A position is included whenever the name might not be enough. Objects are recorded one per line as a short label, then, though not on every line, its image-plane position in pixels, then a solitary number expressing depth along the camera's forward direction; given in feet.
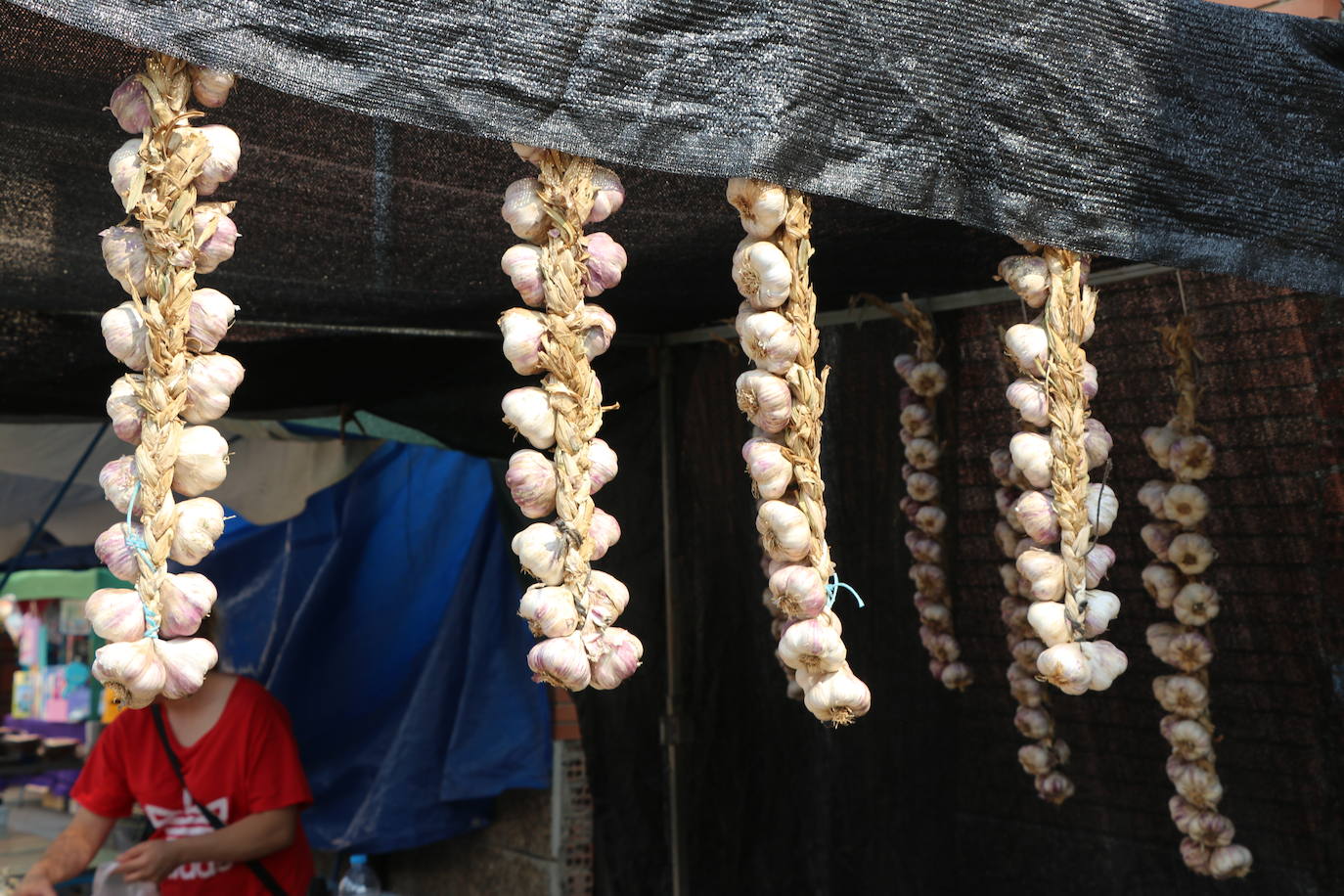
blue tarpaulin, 13.43
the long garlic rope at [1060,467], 5.26
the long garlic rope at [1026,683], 8.06
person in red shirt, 8.82
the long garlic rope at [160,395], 3.48
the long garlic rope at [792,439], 4.51
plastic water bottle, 12.91
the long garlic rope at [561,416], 4.14
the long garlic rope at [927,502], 8.89
